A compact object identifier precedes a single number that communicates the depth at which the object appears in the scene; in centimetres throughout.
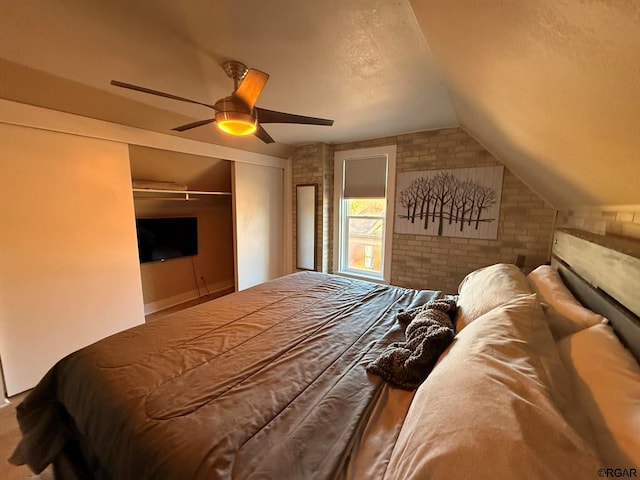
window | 357
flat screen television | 343
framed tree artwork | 291
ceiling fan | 158
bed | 60
